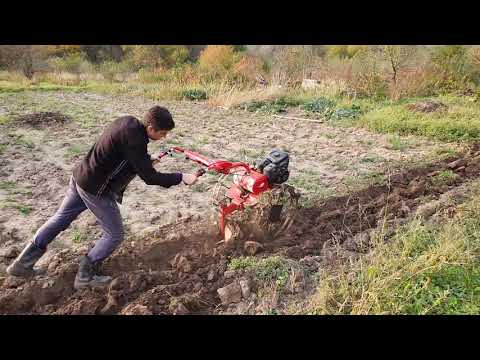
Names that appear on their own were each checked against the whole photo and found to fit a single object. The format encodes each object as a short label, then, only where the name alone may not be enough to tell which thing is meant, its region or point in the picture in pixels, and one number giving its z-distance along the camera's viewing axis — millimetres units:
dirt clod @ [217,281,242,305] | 3693
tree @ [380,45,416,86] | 11447
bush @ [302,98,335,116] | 10645
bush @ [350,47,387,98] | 11930
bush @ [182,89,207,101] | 12594
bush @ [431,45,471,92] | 11578
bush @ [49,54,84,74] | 16922
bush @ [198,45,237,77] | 14409
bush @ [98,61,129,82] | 16266
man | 3506
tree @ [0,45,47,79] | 14808
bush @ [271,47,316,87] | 13609
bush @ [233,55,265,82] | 13795
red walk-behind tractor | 4402
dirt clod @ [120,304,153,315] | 3427
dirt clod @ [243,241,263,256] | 4316
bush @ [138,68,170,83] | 14537
